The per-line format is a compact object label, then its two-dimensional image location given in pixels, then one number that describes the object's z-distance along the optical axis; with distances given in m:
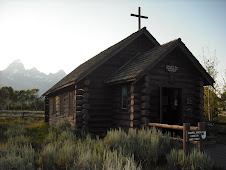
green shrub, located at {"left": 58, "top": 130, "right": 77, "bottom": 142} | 10.12
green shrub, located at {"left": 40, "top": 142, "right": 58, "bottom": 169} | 5.88
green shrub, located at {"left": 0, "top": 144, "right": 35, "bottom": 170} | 5.32
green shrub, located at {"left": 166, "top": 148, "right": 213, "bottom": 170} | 5.95
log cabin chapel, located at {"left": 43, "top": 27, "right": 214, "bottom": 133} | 10.40
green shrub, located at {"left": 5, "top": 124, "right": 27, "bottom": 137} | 13.08
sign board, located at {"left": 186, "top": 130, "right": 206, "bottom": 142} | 6.71
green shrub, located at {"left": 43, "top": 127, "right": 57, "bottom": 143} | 10.19
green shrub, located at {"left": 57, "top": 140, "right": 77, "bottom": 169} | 5.91
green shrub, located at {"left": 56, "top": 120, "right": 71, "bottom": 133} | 13.23
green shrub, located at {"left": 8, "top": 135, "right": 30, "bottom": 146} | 9.66
